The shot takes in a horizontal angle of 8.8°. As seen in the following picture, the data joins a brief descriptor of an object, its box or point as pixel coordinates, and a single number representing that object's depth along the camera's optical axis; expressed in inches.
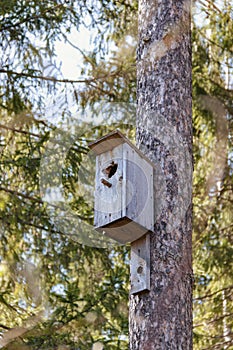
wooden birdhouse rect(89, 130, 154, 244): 262.6
